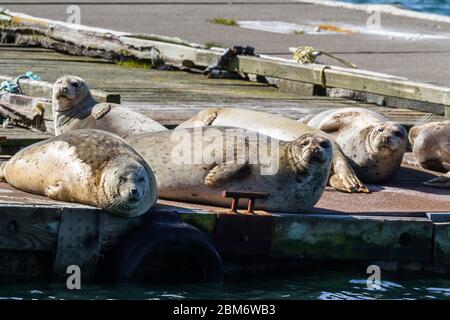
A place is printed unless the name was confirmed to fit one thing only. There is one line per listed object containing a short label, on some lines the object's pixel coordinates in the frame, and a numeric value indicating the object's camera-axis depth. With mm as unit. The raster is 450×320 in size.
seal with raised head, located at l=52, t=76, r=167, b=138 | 13567
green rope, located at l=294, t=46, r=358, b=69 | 19045
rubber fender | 10844
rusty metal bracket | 11259
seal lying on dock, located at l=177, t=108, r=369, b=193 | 13049
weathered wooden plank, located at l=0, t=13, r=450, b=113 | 17201
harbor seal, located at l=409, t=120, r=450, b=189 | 14279
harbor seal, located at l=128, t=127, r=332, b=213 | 11755
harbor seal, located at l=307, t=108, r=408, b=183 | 13556
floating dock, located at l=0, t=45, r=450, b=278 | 10730
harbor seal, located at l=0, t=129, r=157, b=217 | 10841
